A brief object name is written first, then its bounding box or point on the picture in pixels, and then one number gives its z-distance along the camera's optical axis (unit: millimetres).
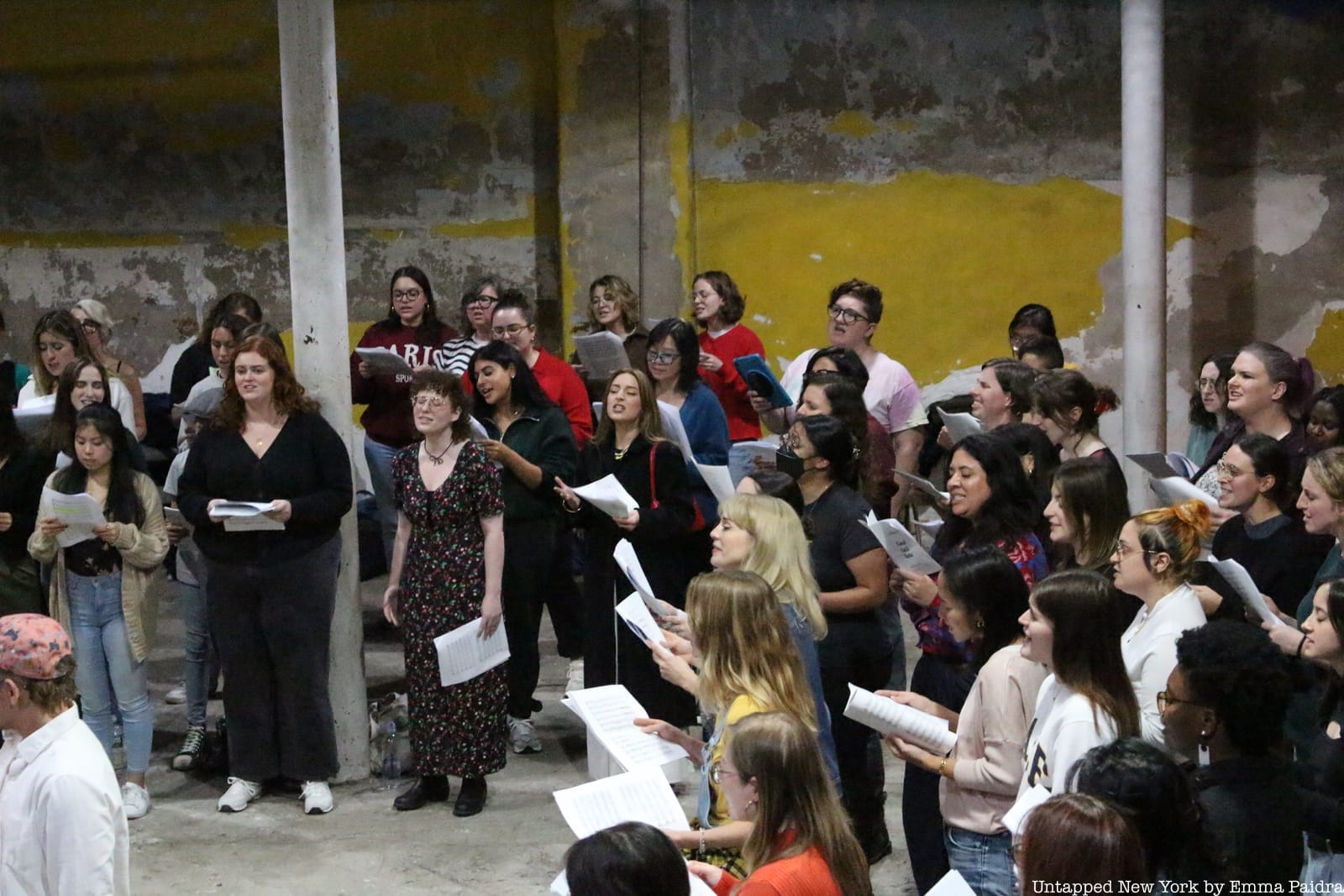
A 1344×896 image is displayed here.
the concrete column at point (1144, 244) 8789
